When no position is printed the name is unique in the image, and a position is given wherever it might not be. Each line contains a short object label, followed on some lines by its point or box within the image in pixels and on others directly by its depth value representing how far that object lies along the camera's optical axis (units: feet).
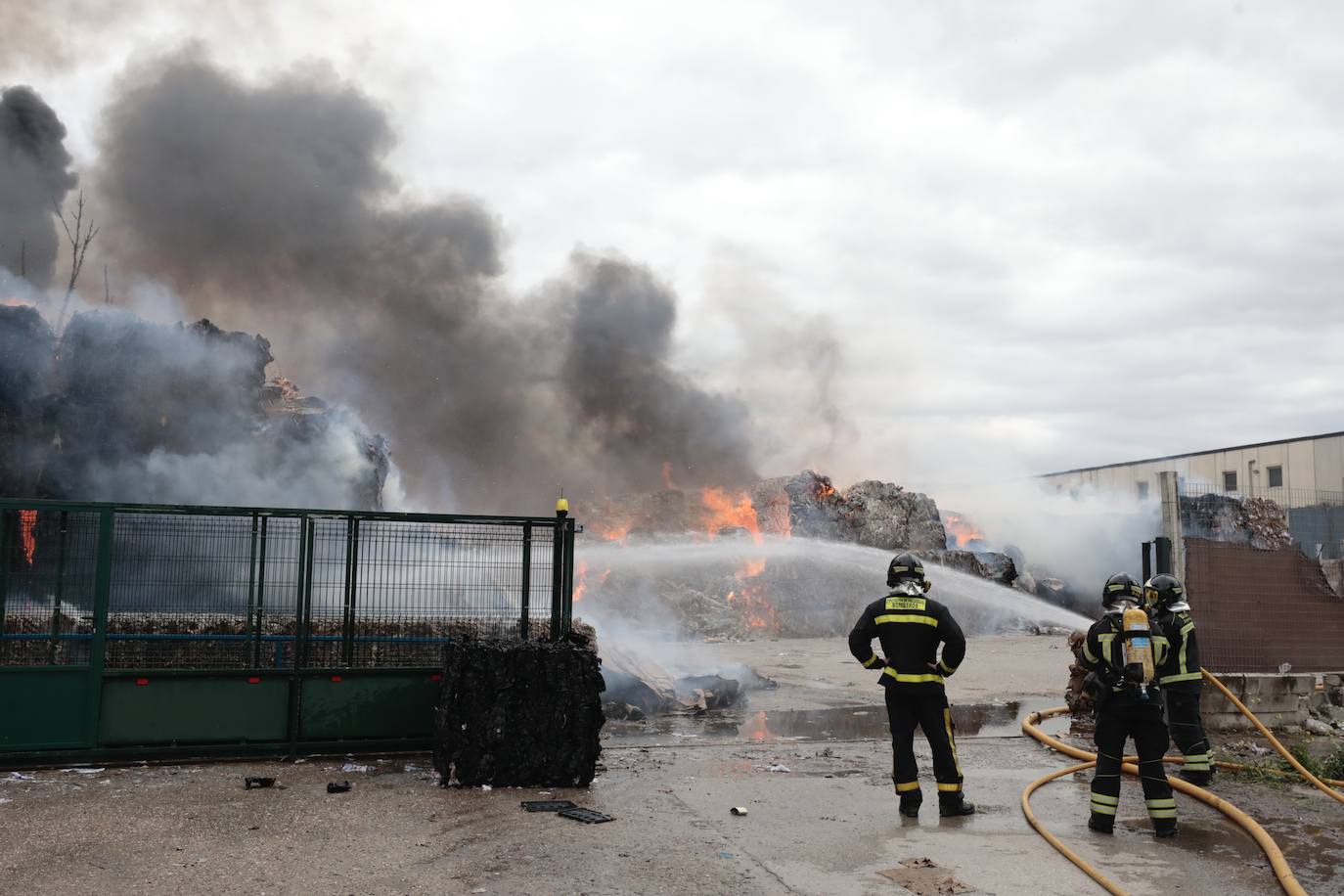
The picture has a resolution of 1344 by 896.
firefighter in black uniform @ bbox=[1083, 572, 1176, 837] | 19.60
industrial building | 123.65
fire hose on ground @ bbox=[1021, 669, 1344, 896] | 16.05
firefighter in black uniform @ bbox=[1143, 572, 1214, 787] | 23.86
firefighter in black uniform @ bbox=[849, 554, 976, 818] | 20.95
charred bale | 23.26
